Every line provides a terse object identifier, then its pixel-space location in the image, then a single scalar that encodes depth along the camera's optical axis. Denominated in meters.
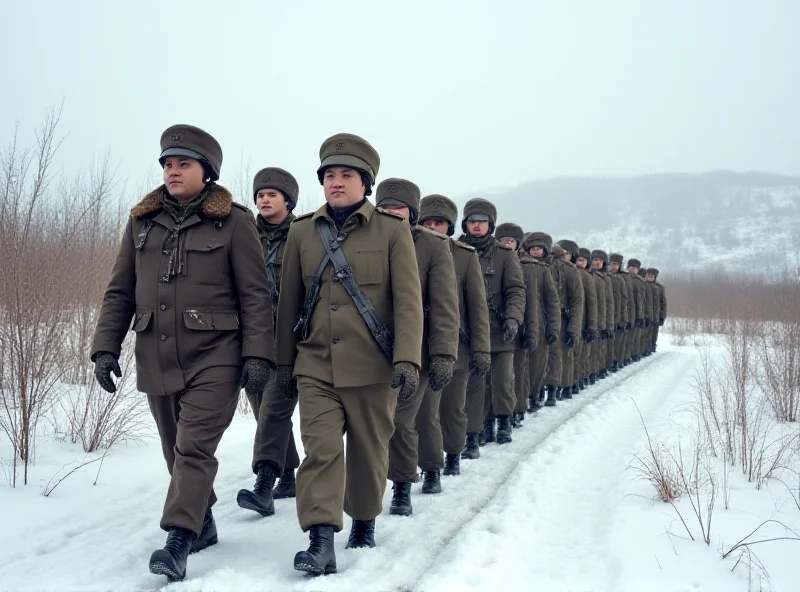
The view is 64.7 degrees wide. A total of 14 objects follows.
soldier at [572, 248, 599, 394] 11.90
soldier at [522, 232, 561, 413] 9.27
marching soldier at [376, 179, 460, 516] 4.30
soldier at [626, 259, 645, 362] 18.05
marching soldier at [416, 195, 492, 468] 5.78
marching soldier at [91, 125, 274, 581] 3.48
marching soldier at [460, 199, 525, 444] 6.86
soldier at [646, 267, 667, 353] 20.92
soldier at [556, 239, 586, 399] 10.54
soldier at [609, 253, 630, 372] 15.85
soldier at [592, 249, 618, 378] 13.95
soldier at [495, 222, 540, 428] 8.18
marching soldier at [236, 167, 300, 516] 4.52
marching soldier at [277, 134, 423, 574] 3.54
